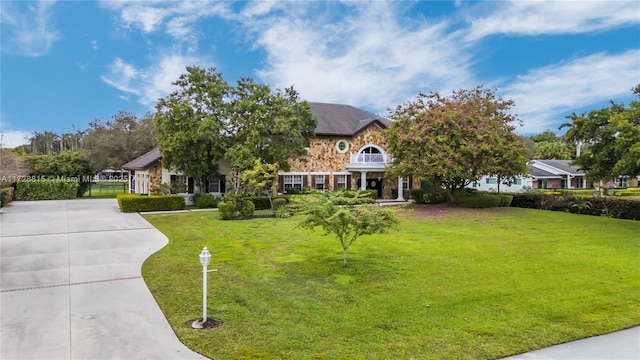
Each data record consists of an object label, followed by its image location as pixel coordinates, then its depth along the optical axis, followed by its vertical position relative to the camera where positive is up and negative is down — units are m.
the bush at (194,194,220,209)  23.80 -1.22
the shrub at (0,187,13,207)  23.58 -0.75
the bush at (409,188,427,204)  25.65 -1.06
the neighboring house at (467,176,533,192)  37.56 -0.62
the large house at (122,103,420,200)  27.83 +1.26
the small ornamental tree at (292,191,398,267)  8.22 -0.76
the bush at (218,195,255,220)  18.52 -1.27
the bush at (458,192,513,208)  23.11 -1.25
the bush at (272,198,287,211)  20.86 -1.20
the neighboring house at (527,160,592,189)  43.97 +0.29
